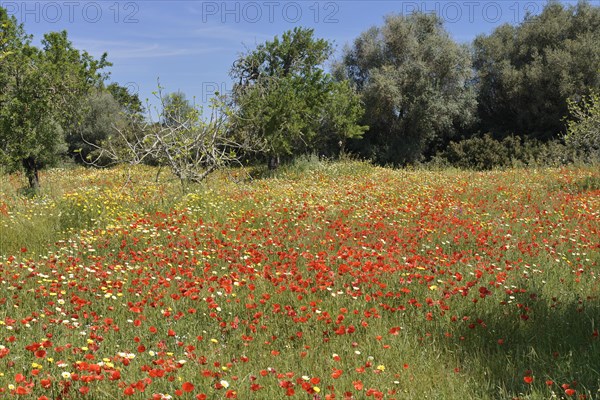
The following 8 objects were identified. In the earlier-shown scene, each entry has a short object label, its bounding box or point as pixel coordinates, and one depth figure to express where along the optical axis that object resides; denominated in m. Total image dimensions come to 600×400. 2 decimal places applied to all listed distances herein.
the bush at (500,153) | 25.06
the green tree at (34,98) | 16.45
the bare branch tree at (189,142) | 13.06
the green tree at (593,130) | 17.11
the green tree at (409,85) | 29.44
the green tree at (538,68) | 28.03
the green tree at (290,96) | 22.95
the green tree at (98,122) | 37.44
